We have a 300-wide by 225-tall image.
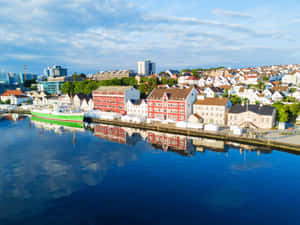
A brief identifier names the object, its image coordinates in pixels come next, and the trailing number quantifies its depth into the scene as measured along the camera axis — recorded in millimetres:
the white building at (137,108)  72200
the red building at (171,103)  62188
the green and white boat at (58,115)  76812
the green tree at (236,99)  75956
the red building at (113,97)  80312
